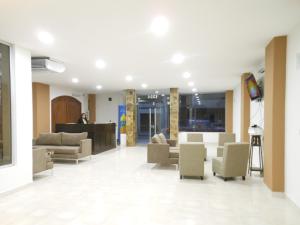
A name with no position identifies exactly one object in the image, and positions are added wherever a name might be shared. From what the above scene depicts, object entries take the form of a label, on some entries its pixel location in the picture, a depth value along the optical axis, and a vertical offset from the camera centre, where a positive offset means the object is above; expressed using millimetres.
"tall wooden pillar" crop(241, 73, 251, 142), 6797 -268
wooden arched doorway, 10242 -73
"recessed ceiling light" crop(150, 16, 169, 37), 3250 +1294
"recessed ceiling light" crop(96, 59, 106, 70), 5672 +1197
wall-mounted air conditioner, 5199 +1074
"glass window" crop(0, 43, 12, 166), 4277 -4
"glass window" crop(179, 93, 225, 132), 12531 -258
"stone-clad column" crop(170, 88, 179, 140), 10727 -259
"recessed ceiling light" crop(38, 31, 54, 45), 3801 +1288
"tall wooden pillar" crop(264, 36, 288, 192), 3918 -88
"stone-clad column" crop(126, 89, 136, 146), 11109 -403
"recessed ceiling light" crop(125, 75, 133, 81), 7766 +1110
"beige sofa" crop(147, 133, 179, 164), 6251 -1315
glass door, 12445 -402
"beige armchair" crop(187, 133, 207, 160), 8172 -1098
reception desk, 8664 -935
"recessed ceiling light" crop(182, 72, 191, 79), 7273 +1123
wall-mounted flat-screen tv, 5336 +464
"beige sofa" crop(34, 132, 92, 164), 6898 -1214
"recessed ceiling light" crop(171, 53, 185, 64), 5136 +1215
